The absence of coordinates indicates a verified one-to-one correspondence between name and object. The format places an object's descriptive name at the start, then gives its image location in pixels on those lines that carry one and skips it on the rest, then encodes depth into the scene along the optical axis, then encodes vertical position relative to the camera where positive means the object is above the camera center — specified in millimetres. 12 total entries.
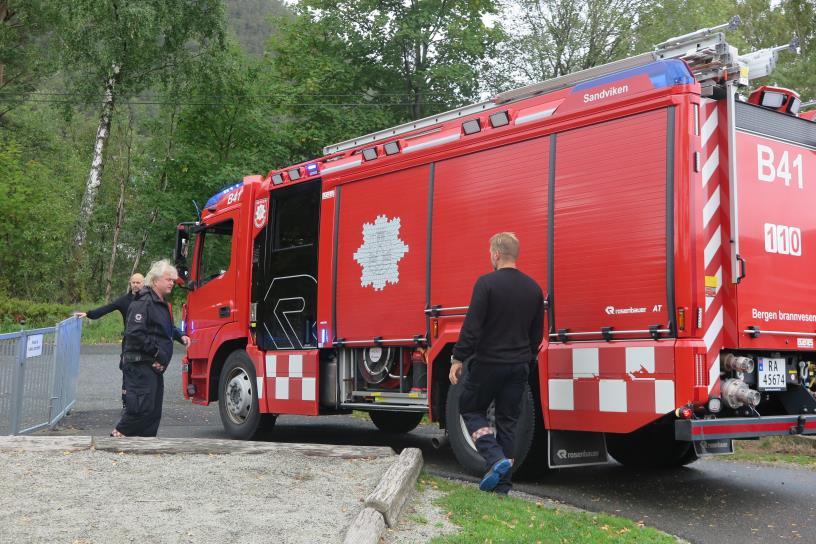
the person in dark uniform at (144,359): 7980 +159
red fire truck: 6262 +1093
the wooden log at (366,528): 4555 -771
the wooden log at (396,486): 5148 -655
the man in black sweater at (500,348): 6277 +267
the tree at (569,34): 30219 +12095
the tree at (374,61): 30156 +11421
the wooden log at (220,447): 7060 -548
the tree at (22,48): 33219 +12915
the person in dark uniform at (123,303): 9508 +822
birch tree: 27266 +10557
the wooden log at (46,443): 6953 -548
